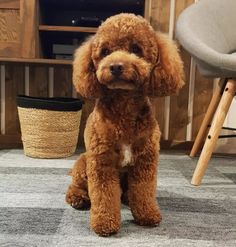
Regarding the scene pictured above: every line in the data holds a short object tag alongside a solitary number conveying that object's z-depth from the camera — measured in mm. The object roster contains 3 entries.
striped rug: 916
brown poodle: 905
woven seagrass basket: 1882
